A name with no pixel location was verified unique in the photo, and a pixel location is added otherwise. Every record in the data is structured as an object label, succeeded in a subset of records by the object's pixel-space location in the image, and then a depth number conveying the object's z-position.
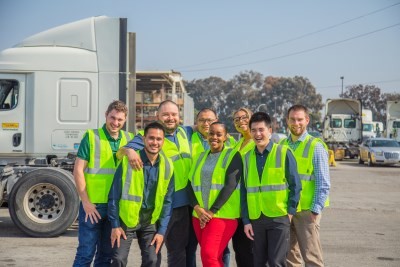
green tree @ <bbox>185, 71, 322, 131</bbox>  88.06
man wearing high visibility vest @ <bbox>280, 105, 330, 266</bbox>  5.76
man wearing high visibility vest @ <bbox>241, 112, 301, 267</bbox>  5.29
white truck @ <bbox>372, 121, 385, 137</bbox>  50.26
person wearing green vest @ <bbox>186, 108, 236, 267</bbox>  6.09
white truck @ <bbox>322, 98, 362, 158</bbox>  36.56
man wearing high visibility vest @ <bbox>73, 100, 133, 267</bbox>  5.45
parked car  29.22
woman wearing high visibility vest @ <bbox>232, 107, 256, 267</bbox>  5.73
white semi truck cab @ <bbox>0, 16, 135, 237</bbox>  9.59
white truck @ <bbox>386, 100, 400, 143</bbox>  39.12
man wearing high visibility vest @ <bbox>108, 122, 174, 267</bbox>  5.17
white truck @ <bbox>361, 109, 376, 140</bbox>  51.00
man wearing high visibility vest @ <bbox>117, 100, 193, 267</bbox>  5.55
